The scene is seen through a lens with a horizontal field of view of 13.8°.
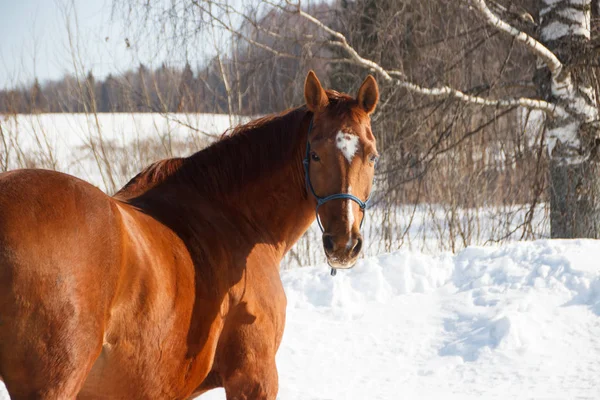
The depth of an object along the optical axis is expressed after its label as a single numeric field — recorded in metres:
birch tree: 10.61
